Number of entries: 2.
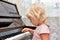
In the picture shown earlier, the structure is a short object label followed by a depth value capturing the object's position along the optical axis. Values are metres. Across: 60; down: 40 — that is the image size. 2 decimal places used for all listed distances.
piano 1.24
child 1.25
